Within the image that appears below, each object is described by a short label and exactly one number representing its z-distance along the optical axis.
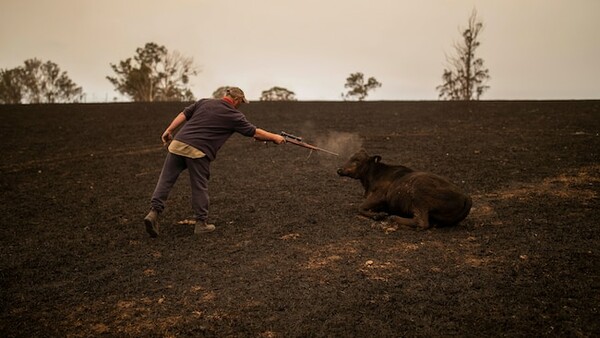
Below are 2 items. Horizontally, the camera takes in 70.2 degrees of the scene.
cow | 6.47
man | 6.45
